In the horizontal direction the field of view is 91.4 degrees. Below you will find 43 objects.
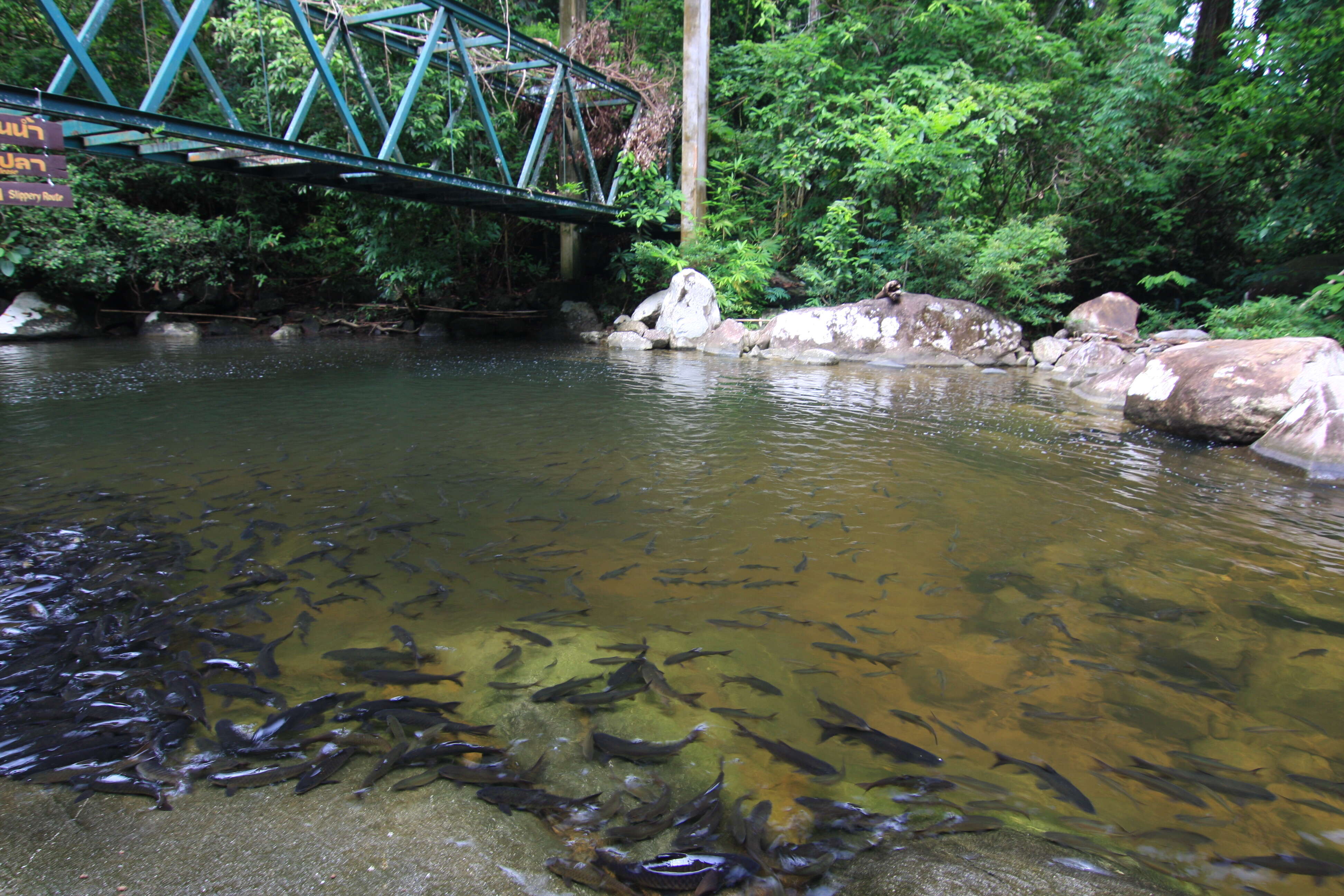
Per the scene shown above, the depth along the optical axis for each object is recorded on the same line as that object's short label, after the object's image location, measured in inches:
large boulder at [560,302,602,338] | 652.7
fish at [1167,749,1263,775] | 81.9
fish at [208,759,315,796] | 73.5
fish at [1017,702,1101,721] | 90.4
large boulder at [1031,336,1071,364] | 477.1
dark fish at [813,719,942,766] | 82.4
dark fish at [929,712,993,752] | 85.0
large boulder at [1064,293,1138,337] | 482.6
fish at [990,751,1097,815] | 76.0
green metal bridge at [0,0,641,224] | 240.8
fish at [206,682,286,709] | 88.6
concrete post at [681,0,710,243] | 578.2
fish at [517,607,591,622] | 112.9
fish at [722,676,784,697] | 95.3
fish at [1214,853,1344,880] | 66.8
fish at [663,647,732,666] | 101.1
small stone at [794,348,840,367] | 478.9
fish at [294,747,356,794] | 74.0
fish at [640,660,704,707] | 93.2
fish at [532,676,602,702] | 92.3
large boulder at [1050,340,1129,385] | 430.3
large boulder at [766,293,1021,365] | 477.1
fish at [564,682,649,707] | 91.6
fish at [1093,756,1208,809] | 76.5
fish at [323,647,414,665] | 99.2
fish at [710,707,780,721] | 89.8
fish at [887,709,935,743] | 88.4
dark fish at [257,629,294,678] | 95.3
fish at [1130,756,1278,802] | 77.3
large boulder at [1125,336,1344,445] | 238.5
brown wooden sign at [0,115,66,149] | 204.1
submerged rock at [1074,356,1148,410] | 340.5
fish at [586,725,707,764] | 81.9
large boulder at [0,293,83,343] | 523.5
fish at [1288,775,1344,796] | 78.3
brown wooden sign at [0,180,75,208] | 207.0
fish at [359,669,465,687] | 94.2
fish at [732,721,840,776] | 80.0
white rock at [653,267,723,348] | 564.1
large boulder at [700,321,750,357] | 525.7
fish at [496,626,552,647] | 104.9
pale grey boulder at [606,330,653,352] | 560.7
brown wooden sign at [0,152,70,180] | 204.7
